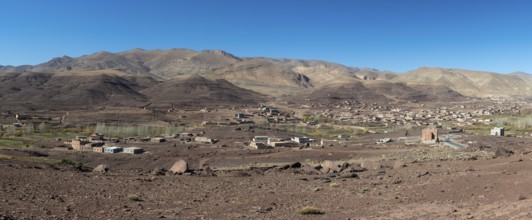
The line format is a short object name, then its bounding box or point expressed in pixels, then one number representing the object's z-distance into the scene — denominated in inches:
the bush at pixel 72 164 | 1042.1
